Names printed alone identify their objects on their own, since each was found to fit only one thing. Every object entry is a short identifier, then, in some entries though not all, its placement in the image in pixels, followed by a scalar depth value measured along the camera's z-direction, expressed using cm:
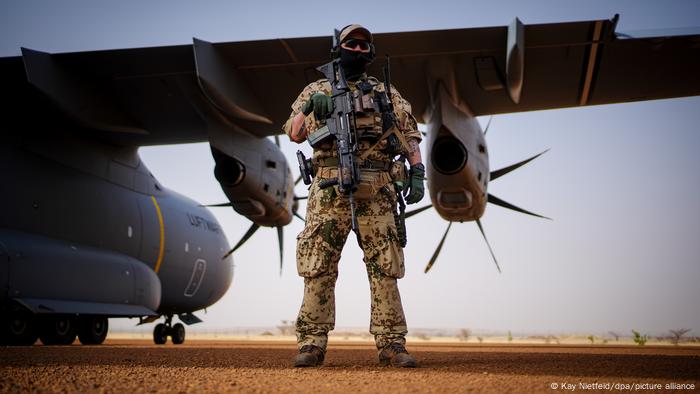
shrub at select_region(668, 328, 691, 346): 1696
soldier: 462
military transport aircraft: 764
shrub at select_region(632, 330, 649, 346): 1388
